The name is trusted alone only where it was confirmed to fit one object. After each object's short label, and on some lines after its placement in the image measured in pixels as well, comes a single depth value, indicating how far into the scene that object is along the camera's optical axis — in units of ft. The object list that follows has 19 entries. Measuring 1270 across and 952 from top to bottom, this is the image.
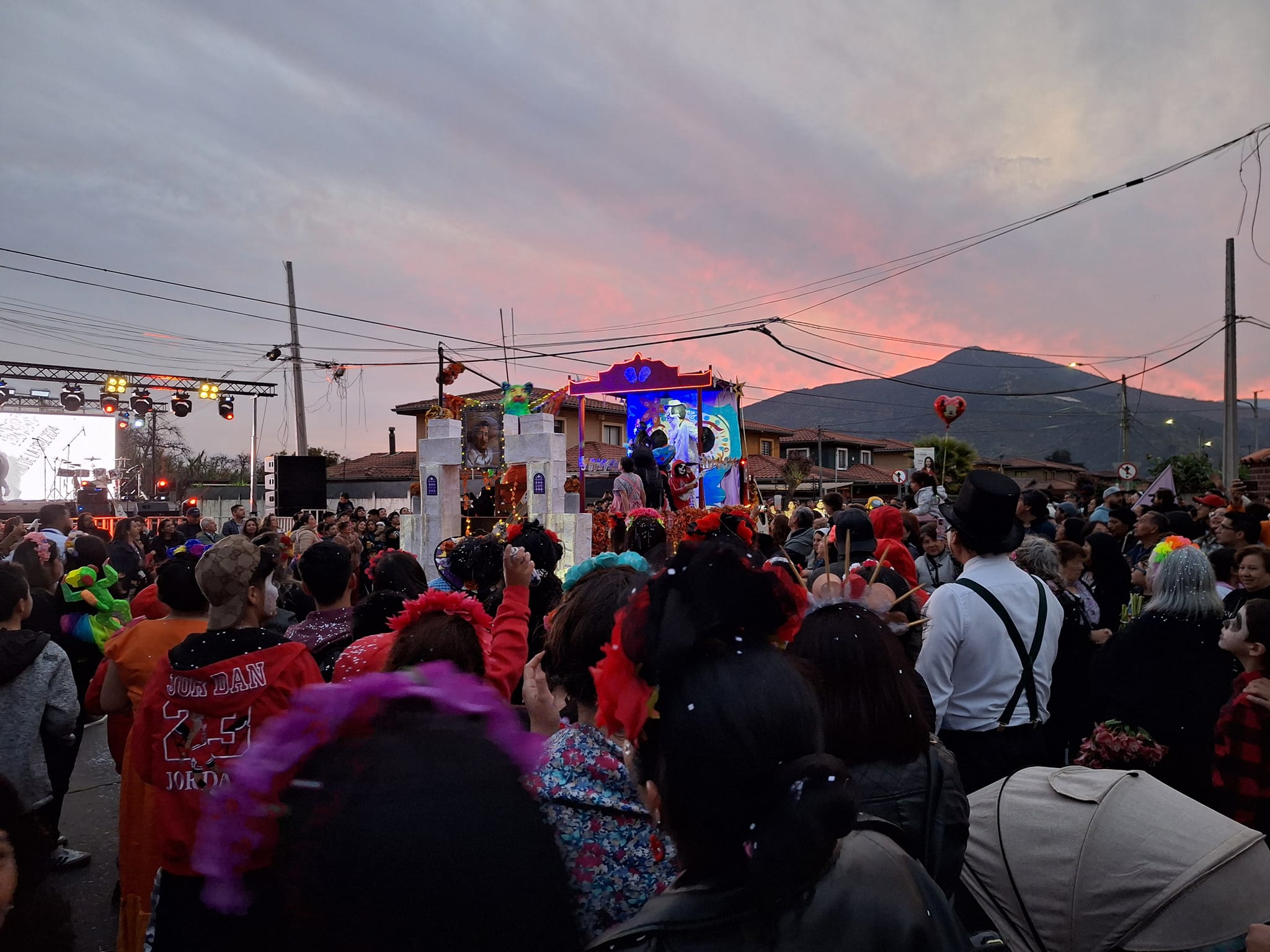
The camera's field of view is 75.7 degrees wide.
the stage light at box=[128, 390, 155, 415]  77.05
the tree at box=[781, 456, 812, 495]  130.31
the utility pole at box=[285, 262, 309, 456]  76.84
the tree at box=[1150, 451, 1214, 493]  100.68
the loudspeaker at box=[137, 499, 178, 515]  79.41
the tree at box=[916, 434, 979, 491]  130.62
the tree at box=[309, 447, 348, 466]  157.99
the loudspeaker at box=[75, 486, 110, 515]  68.28
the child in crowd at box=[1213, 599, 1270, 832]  8.84
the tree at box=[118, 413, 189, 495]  132.98
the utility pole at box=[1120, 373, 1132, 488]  102.58
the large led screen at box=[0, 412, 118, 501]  78.64
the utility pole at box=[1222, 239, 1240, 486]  54.03
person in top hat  10.13
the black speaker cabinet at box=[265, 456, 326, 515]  67.05
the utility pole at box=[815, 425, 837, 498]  129.59
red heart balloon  54.49
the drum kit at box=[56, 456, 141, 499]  82.58
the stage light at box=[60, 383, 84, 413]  76.59
